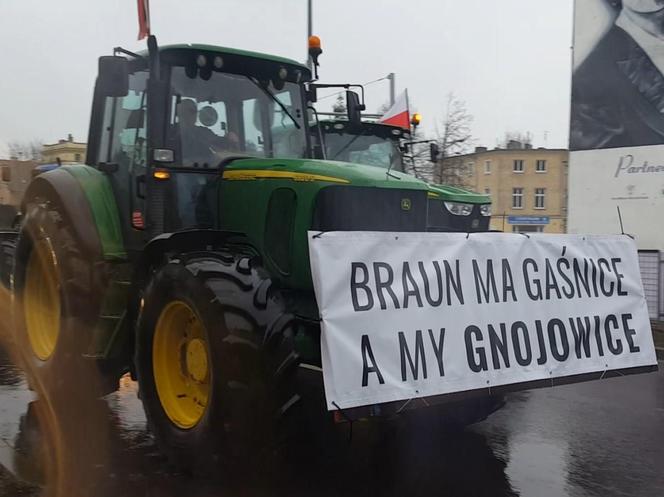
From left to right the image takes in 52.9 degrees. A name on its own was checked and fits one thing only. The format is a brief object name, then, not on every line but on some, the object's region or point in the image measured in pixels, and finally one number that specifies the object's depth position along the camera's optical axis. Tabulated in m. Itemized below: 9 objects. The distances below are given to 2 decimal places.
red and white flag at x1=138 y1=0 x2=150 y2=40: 5.02
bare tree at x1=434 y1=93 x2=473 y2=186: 19.56
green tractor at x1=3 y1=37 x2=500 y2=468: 3.72
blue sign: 59.69
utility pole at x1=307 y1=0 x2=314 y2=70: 14.46
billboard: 17.86
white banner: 3.53
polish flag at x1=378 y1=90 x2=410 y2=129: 11.29
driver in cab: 4.79
